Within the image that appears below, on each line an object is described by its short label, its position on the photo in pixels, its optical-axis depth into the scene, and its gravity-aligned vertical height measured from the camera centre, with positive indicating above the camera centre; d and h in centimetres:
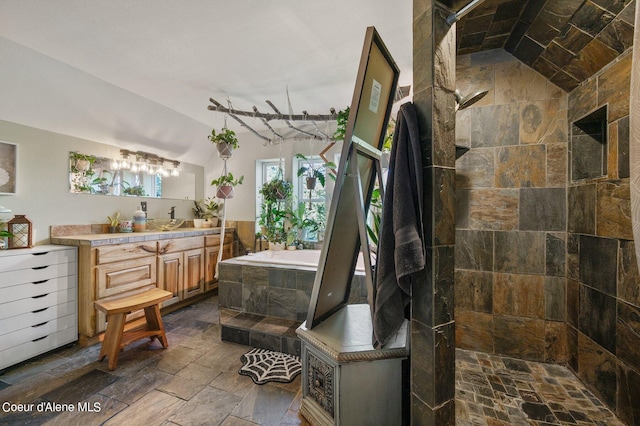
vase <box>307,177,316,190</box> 347 +42
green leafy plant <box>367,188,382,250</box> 196 +1
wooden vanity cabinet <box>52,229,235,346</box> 237 -60
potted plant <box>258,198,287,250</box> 371 -13
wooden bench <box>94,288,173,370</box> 204 -93
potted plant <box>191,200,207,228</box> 429 +4
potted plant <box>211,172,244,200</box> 332 +34
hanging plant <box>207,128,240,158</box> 305 +85
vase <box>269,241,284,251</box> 363 -46
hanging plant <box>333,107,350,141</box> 243 +88
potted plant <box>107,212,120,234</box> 312 -14
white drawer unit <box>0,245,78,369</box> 198 -73
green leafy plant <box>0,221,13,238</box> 212 -17
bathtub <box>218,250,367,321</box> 231 -68
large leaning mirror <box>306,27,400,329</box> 125 +21
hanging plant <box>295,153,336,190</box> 348 +60
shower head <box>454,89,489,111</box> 151 +71
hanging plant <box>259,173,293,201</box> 370 +34
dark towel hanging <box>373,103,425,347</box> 104 -8
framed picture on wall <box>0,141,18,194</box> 231 +42
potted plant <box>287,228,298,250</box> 367 -37
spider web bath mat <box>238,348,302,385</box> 187 -119
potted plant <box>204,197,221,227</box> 422 +2
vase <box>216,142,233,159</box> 306 +76
